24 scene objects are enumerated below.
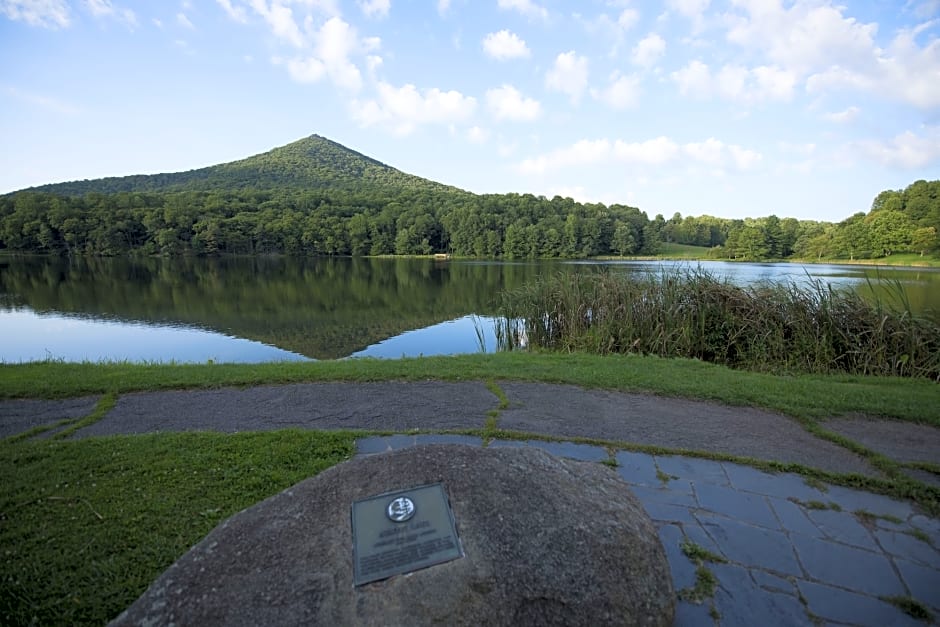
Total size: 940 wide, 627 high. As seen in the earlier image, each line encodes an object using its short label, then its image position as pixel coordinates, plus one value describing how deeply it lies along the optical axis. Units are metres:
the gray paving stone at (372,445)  4.04
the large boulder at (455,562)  1.72
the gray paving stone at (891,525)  2.92
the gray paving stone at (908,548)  2.62
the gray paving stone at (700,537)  2.70
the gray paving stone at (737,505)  3.01
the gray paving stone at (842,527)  2.78
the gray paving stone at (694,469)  3.52
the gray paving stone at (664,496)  3.20
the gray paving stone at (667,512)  2.99
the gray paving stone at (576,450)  3.90
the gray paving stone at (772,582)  2.38
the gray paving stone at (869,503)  3.11
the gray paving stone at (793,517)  2.89
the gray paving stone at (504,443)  4.16
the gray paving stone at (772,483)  3.32
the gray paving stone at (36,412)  4.86
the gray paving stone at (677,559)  2.43
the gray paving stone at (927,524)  2.90
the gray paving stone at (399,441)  4.14
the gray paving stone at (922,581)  2.34
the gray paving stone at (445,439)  4.26
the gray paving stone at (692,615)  2.16
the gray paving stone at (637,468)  3.50
